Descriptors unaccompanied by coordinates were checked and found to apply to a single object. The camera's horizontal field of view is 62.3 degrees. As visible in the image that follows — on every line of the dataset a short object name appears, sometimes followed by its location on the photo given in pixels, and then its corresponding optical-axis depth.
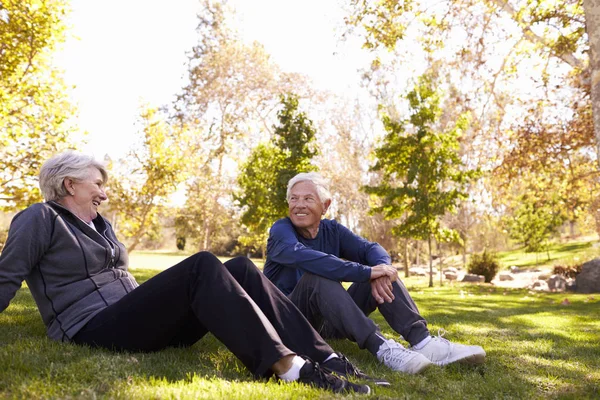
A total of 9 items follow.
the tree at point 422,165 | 16.48
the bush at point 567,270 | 18.73
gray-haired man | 3.30
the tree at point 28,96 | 10.59
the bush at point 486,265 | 19.95
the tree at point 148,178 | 17.75
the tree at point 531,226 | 26.80
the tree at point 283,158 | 19.53
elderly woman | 2.65
